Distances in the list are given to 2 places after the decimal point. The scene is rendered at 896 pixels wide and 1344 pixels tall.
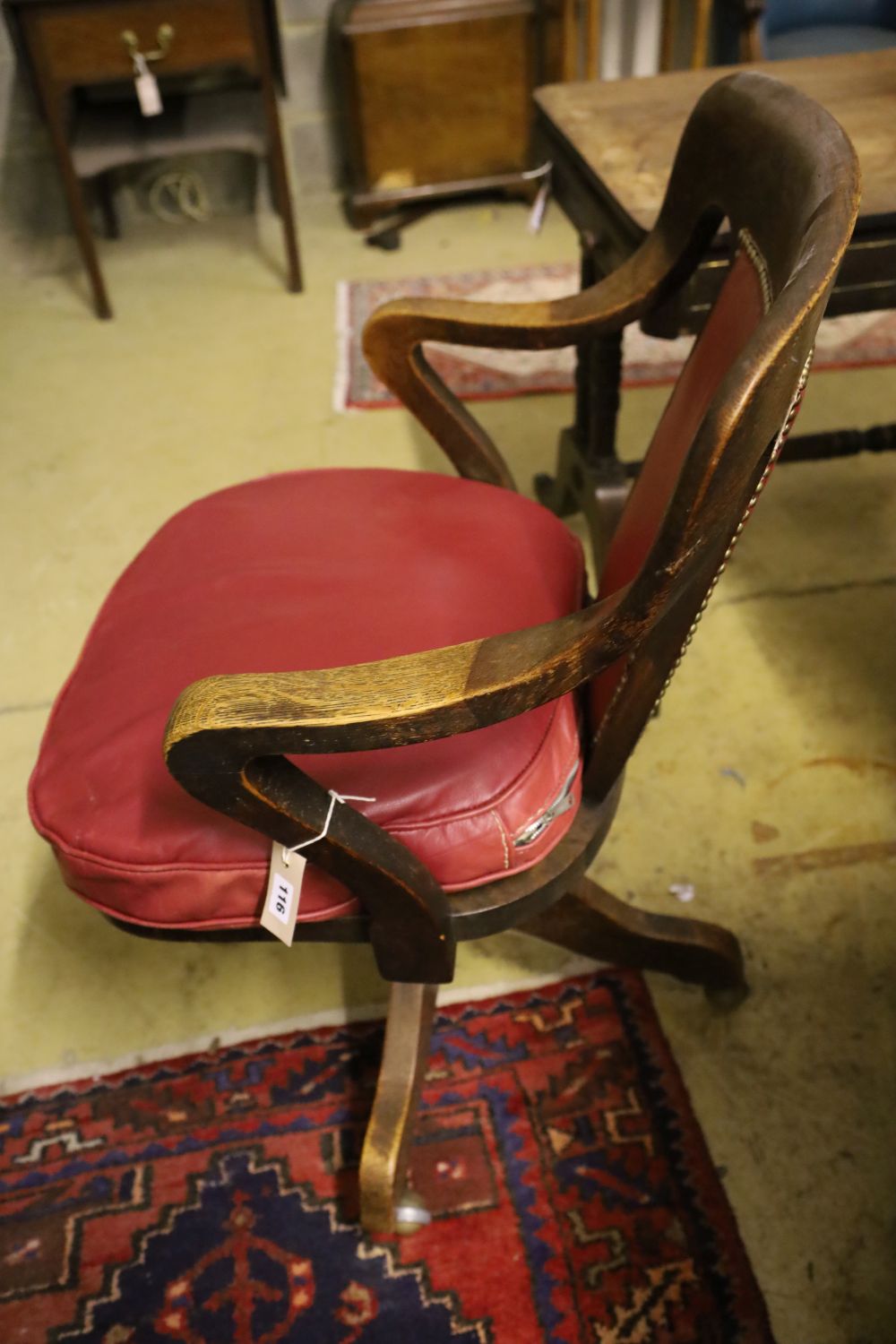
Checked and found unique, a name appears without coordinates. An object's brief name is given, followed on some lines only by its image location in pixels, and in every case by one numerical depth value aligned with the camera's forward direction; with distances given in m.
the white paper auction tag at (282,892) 0.76
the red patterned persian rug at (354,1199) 0.97
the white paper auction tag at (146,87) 2.27
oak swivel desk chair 0.64
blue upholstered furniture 2.48
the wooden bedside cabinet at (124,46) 2.21
